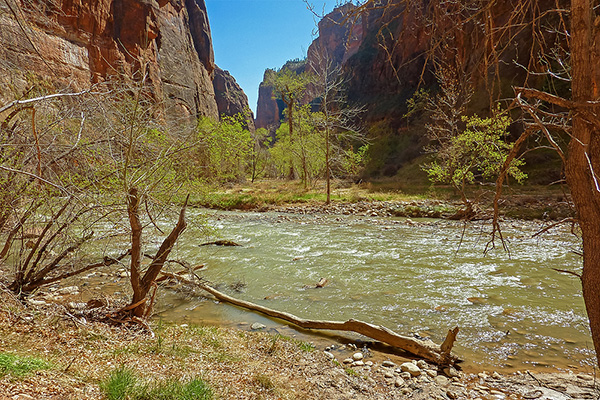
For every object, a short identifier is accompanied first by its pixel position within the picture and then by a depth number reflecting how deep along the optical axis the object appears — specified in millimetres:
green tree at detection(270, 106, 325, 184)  23859
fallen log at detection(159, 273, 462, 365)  3693
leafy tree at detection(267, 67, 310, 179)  28188
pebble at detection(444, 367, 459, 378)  3478
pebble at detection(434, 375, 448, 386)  3277
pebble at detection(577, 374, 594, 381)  3338
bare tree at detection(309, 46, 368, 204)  17875
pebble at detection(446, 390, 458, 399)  3020
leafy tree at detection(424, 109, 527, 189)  13733
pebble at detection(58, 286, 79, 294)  5738
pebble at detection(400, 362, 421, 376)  3439
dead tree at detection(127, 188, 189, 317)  3879
